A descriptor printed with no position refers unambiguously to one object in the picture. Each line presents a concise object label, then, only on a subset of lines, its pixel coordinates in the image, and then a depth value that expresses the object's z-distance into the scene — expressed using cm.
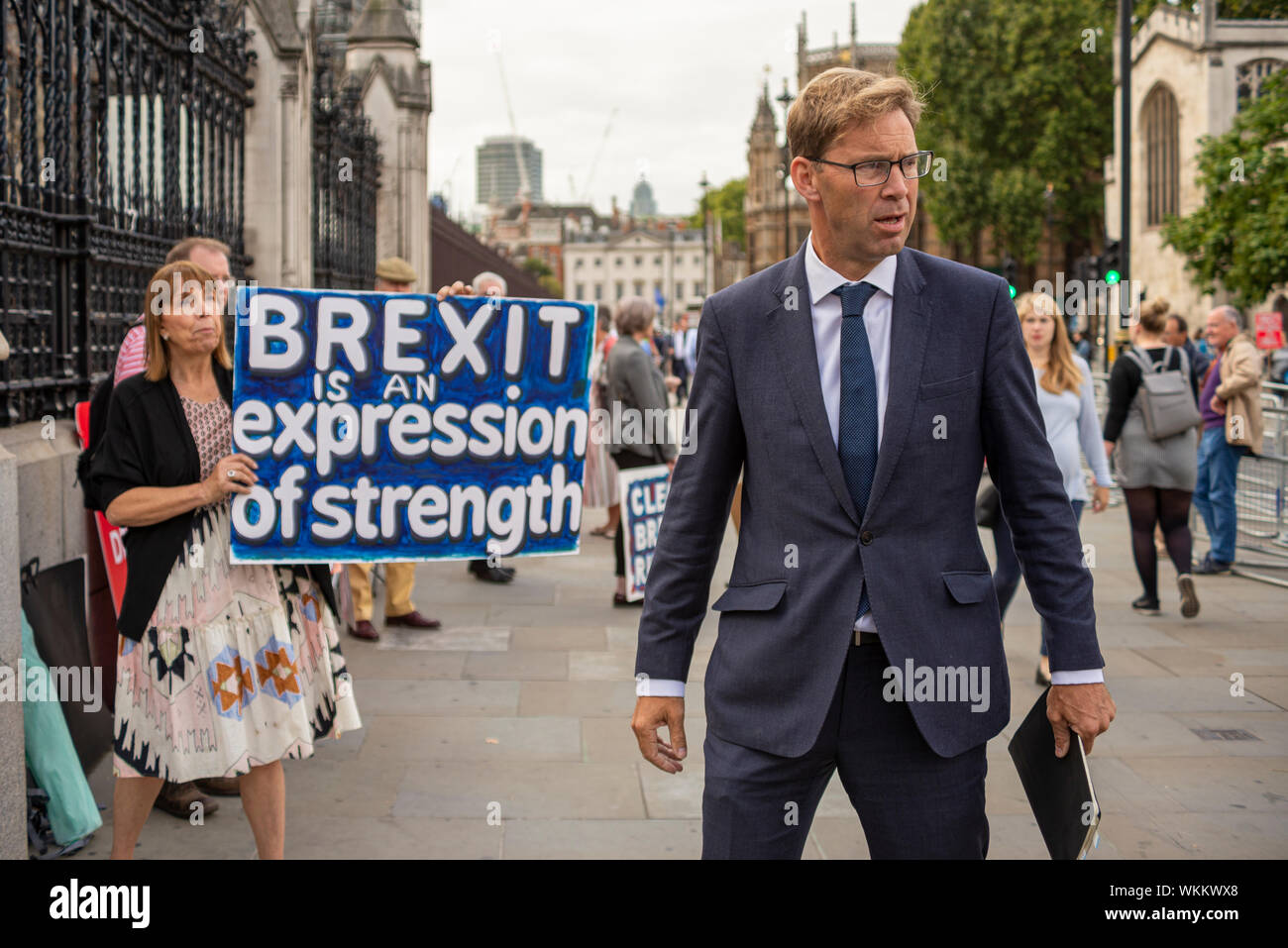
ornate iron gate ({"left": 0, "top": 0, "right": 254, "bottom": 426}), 520
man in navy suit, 249
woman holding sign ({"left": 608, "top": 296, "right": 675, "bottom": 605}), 866
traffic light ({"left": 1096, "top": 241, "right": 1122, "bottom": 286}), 1853
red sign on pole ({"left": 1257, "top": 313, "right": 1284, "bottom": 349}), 1841
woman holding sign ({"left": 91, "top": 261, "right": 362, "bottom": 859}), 379
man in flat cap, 768
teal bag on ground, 437
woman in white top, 671
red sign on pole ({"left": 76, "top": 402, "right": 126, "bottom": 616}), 491
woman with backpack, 819
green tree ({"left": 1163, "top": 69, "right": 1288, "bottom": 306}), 2850
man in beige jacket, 966
